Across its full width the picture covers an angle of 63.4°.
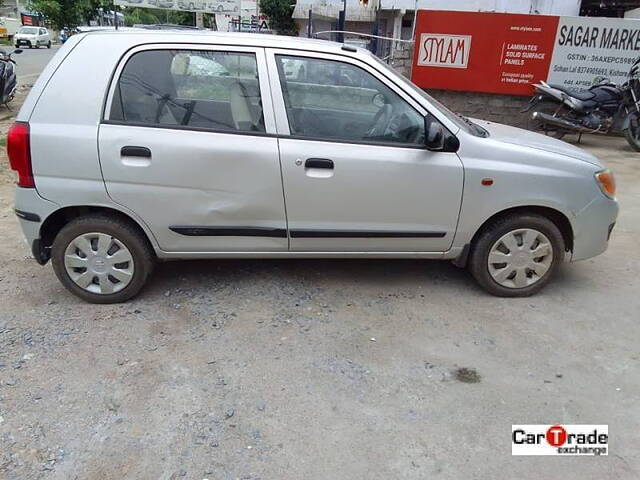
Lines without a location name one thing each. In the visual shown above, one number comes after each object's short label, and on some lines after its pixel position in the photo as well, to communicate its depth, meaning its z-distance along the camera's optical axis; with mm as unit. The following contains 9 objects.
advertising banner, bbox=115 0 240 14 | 12305
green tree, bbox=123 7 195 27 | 35406
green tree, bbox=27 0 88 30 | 22406
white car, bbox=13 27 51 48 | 35562
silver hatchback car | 3303
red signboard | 9352
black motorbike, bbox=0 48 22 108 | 10359
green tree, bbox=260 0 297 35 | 26766
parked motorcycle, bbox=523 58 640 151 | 9000
